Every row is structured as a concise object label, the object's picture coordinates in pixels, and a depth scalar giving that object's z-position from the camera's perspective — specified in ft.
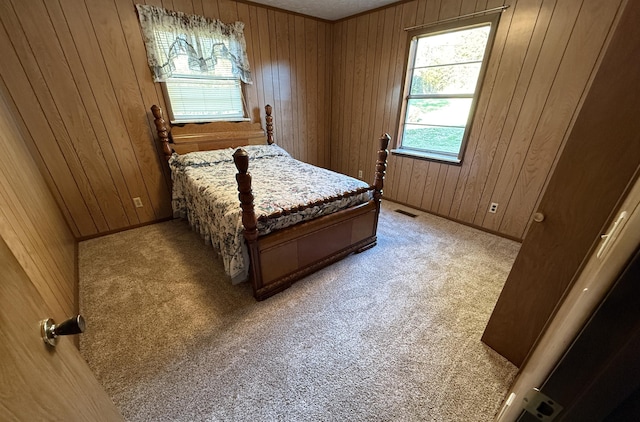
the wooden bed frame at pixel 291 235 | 5.17
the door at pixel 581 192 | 2.77
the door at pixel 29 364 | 1.29
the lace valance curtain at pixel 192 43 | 7.95
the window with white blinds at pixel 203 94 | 8.88
